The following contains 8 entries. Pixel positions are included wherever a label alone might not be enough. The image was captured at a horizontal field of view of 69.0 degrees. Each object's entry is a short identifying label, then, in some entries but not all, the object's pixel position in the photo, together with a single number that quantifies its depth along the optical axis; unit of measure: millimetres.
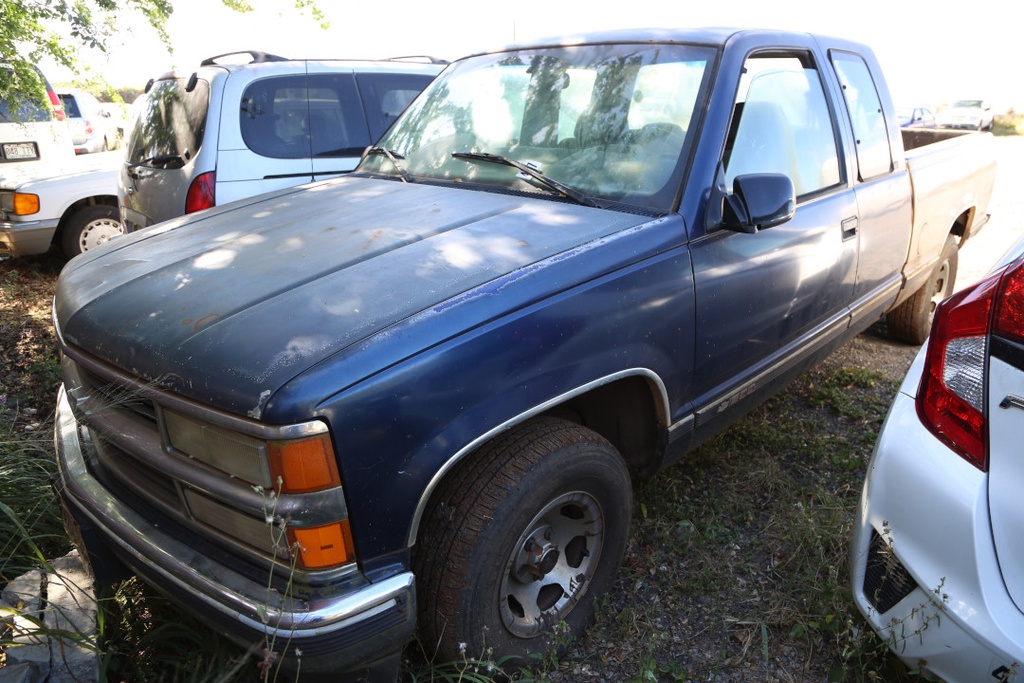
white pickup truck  6414
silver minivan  4980
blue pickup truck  1746
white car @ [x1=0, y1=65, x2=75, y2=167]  8383
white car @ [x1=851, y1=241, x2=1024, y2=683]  1694
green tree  4723
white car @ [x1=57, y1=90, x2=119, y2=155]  11406
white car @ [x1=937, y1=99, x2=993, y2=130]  24047
